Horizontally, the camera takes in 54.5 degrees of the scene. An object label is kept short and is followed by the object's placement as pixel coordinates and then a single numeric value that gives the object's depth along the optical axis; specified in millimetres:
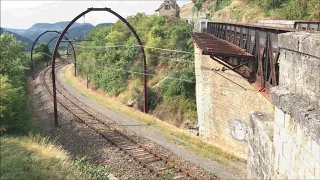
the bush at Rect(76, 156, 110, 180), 11195
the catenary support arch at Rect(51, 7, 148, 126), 20531
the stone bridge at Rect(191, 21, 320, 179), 4840
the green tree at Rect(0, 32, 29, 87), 22547
